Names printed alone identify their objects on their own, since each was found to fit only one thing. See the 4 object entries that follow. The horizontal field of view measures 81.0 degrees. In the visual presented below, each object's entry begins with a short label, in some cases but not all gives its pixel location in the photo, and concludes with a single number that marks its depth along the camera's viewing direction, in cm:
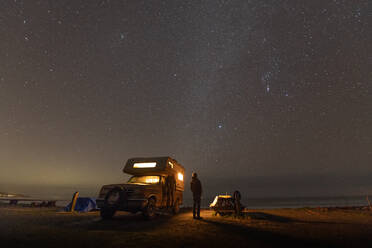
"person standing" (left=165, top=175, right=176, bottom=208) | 1179
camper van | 945
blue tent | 1491
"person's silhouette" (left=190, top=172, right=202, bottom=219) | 1004
